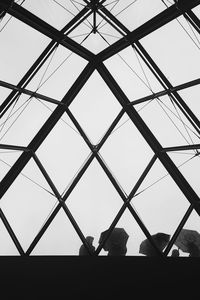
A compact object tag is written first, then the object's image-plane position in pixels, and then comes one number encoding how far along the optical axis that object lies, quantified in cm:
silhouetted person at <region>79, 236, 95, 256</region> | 1208
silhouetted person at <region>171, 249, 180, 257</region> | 1166
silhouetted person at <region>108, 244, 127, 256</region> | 1193
